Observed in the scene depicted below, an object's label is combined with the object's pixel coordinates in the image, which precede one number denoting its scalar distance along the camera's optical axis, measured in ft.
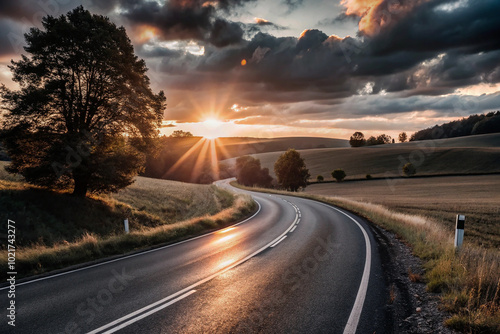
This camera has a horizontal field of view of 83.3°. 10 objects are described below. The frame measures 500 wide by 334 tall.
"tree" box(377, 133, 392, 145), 558.28
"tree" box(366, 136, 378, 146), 549.13
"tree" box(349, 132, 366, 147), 532.73
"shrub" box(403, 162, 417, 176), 224.76
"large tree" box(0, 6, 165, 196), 53.42
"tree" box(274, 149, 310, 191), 201.46
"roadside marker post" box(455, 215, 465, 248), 27.40
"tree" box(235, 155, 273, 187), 246.68
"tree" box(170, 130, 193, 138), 604.66
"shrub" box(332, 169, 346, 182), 230.89
